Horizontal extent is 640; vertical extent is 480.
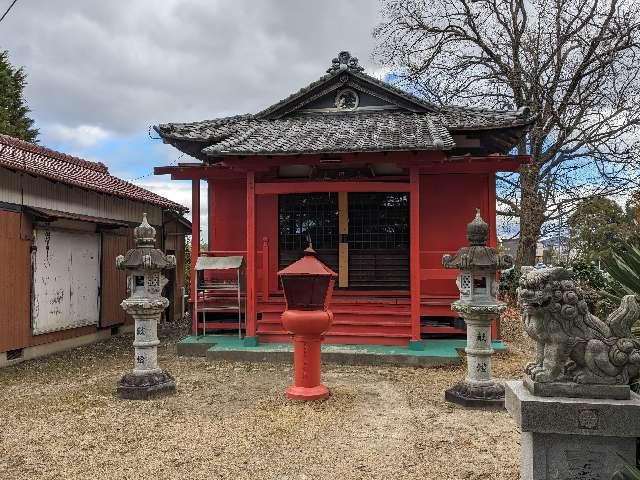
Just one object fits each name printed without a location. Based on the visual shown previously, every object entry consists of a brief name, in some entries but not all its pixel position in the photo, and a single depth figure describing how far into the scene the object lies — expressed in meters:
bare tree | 16.77
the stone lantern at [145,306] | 6.59
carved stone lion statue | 3.06
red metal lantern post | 6.29
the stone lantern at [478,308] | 6.02
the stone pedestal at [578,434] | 2.96
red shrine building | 9.19
